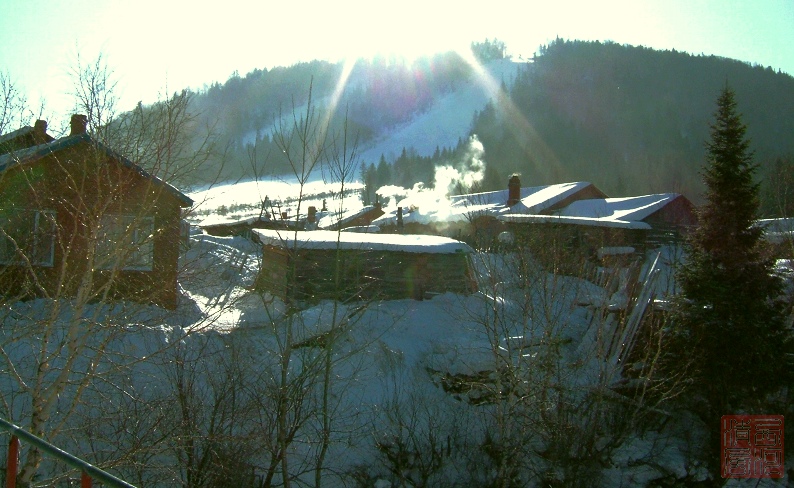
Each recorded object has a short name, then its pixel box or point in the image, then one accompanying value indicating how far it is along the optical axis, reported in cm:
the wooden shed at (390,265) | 1487
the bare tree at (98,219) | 647
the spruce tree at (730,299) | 1192
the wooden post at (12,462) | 338
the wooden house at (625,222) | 2311
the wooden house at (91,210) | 680
